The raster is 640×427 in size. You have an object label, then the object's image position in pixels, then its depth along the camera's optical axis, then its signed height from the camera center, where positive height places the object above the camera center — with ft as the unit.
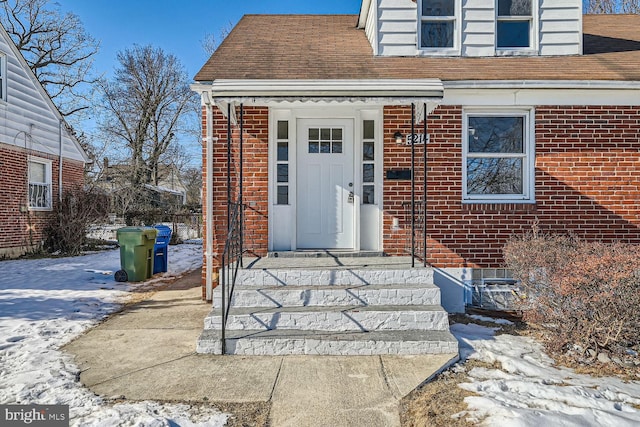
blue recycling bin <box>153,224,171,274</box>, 29.37 -2.52
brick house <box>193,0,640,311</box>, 19.33 +2.76
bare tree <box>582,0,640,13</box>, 53.01 +29.11
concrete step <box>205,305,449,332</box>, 14.56 -3.76
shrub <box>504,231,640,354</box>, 11.77 -2.51
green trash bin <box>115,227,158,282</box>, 25.91 -2.35
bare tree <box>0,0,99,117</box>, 72.88 +30.85
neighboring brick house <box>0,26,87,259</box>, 34.91 +5.76
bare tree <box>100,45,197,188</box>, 92.48 +25.55
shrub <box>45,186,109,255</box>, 39.45 -0.44
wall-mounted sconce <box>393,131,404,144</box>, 19.63 +3.83
